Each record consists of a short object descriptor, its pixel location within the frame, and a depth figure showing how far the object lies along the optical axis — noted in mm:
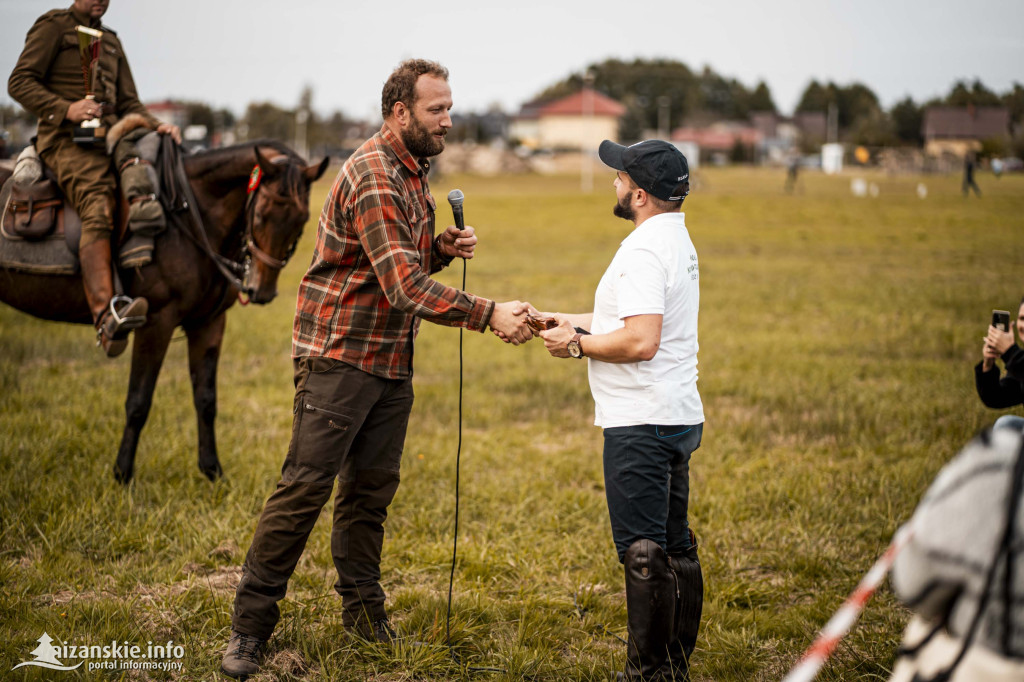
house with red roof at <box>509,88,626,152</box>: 116000
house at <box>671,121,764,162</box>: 113600
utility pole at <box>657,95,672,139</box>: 121494
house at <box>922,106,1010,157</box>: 53094
